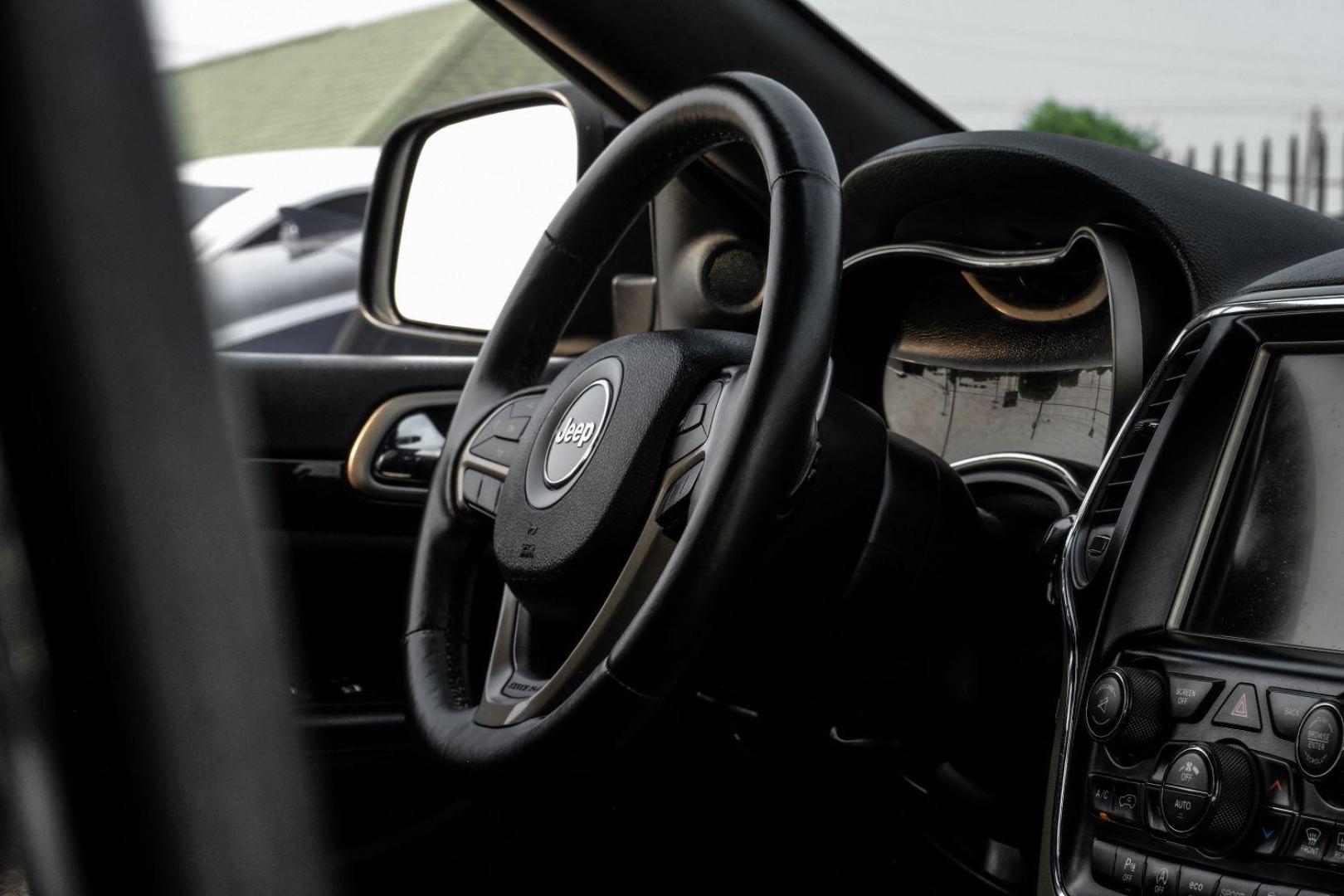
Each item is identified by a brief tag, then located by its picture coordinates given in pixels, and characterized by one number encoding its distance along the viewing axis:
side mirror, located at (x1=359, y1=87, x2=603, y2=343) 2.07
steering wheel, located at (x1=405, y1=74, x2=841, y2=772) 0.96
